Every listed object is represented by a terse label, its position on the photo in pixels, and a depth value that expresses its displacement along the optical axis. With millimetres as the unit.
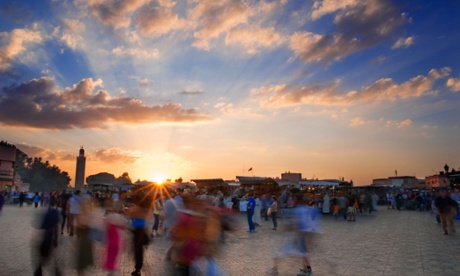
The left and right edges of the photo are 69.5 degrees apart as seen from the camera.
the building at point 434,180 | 105362
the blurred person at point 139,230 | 7027
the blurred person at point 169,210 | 9142
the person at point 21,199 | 35731
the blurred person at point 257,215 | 18812
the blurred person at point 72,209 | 13477
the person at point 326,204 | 26469
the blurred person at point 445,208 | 14477
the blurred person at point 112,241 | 6090
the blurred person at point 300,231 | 7684
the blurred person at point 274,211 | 17266
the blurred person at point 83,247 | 6109
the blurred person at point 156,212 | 14031
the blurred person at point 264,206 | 22172
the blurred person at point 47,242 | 6301
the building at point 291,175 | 110938
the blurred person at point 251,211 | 15984
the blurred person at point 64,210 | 15031
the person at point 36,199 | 34938
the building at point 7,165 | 57281
